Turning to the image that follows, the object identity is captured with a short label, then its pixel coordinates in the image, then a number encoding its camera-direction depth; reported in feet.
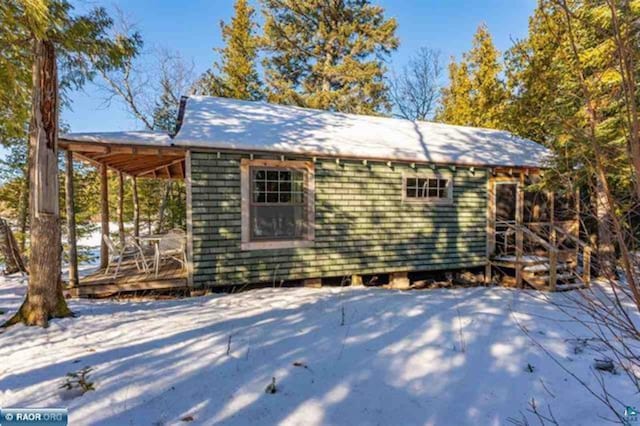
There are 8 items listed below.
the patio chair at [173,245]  21.56
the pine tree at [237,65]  59.36
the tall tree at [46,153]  12.91
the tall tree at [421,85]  77.20
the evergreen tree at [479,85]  55.26
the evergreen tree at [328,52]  55.88
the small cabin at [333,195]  20.03
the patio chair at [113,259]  19.57
